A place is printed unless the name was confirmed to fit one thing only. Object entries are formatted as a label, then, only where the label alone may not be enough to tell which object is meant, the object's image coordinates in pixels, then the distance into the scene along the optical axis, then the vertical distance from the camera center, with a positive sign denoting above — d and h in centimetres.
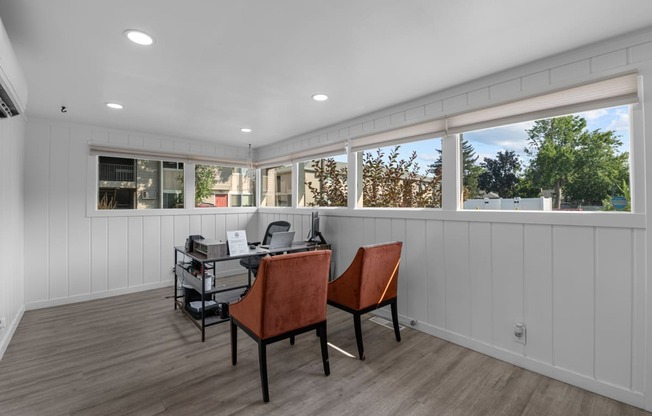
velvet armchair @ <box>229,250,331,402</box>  204 -65
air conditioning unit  176 +83
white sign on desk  316 -35
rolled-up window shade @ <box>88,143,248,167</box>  424 +81
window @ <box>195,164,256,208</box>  531 +40
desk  295 -70
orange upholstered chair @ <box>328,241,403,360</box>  256 -67
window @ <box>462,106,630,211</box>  214 +33
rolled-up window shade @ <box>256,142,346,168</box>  414 +79
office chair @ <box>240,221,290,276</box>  415 -35
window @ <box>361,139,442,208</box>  321 +36
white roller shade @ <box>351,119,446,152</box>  300 +77
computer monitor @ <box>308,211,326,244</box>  404 -30
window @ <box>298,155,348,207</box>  434 +38
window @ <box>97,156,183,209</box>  439 +38
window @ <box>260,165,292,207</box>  529 +39
